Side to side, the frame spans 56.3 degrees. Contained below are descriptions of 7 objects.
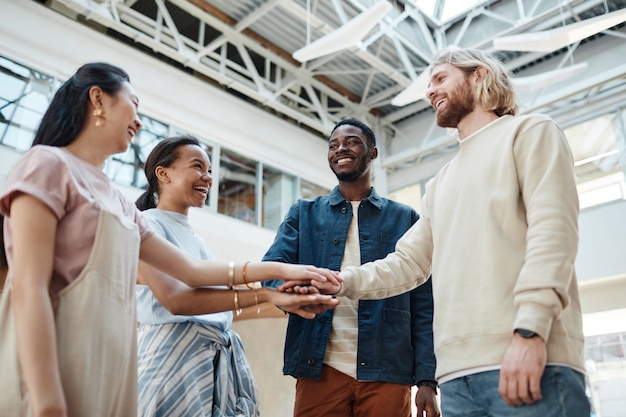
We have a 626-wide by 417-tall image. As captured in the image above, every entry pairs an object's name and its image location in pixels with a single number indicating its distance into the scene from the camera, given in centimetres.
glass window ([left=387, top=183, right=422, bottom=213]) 1153
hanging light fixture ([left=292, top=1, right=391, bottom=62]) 648
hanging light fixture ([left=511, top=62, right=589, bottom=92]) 743
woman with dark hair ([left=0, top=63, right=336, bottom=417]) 116
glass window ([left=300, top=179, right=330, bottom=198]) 1052
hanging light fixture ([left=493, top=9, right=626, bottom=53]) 645
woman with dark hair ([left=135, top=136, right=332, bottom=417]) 176
